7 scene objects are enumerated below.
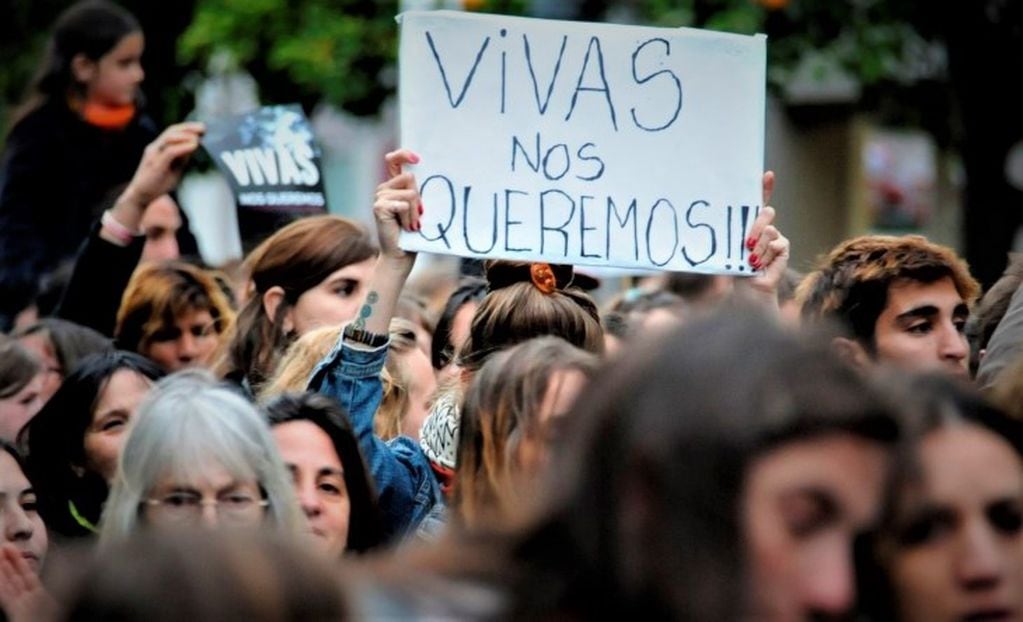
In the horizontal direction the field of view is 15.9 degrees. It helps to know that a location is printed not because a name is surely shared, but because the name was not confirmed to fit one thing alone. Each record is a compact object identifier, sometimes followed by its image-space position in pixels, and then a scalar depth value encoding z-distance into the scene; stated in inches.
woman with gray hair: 283.1
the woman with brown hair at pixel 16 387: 439.7
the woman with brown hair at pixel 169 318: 502.5
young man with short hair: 377.1
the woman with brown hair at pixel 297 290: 436.4
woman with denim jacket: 343.5
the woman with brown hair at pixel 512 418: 282.0
